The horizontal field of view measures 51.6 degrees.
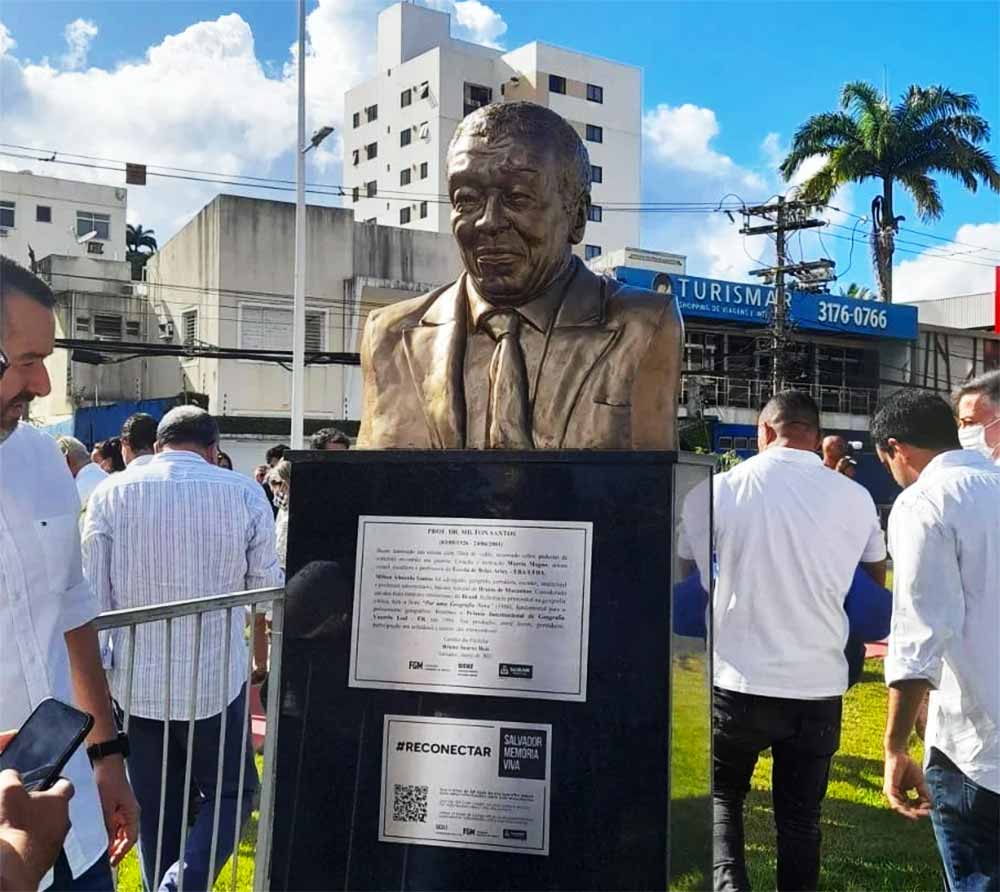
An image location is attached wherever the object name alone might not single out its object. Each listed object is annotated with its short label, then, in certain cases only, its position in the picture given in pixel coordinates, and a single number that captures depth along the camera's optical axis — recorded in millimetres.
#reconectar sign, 2385
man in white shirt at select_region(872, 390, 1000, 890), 2781
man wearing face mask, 3600
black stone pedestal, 2332
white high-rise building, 40469
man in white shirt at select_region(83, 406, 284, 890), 3523
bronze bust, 2533
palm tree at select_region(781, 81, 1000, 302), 23016
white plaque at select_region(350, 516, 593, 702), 2387
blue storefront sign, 24562
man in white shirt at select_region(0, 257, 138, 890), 2182
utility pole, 21891
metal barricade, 2555
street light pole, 12977
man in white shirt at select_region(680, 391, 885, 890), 3539
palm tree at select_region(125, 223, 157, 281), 41219
